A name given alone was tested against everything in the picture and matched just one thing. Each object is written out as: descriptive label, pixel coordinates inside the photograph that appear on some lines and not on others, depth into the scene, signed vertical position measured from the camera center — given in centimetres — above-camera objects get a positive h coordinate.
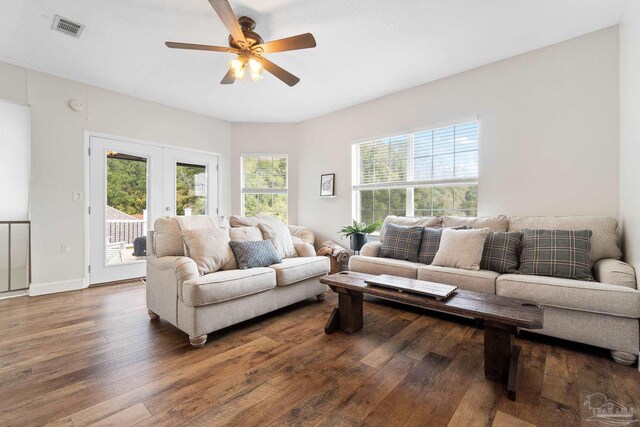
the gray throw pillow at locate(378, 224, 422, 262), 301 -36
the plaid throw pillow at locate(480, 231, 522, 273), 245 -37
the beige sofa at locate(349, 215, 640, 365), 177 -58
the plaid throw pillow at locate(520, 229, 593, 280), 216 -35
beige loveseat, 205 -63
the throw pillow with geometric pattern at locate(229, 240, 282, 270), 257 -42
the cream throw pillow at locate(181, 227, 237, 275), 240 -34
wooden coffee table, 148 -59
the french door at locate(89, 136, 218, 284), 375 +21
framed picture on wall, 460 +47
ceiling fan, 200 +132
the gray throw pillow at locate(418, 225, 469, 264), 289 -35
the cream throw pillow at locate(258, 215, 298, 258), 309 -28
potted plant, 387 -30
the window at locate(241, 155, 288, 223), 514 +53
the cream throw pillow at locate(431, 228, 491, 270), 249 -35
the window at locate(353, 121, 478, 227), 333 +51
